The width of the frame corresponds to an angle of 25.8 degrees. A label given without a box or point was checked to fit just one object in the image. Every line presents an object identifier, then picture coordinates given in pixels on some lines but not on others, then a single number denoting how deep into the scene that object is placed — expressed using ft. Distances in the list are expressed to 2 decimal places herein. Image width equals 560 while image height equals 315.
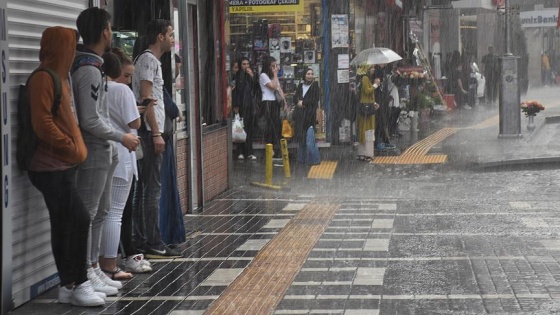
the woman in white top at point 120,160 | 29.55
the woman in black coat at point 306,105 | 67.72
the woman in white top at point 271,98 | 70.33
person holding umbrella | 66.49
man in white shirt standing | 32.53
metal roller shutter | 27.27
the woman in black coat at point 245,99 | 69.26
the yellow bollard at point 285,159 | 58.43
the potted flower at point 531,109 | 85.30
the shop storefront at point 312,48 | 74.08
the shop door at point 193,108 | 42.49
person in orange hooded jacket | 25.62
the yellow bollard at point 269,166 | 54.63
